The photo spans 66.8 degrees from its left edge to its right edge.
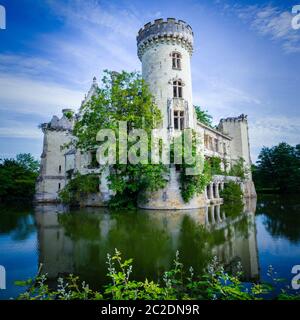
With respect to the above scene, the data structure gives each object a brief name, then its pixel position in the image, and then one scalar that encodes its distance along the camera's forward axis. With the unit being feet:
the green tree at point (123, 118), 53.31
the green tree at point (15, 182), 100.61
